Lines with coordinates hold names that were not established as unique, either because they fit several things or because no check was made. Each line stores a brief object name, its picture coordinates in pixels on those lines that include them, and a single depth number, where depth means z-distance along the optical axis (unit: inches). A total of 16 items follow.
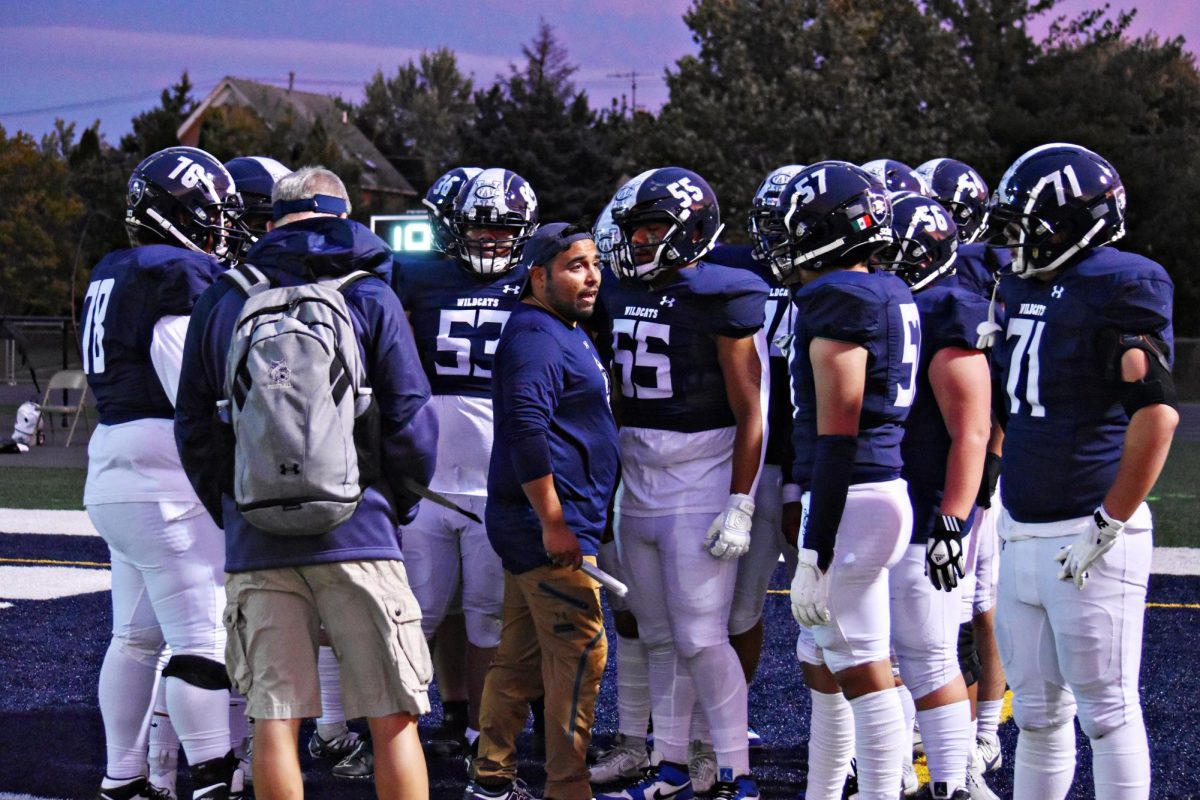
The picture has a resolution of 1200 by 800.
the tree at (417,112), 5792.3
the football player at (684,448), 350.0
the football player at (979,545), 380.8
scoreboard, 1186.0
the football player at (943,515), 329.5
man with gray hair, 260.5
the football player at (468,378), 396.8
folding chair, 1269.7
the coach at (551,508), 316.2
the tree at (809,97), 2687.0
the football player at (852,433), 286.4
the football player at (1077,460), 263.9
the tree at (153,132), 3469.5
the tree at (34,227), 3166.8
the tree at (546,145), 3400.6
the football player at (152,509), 320.2
